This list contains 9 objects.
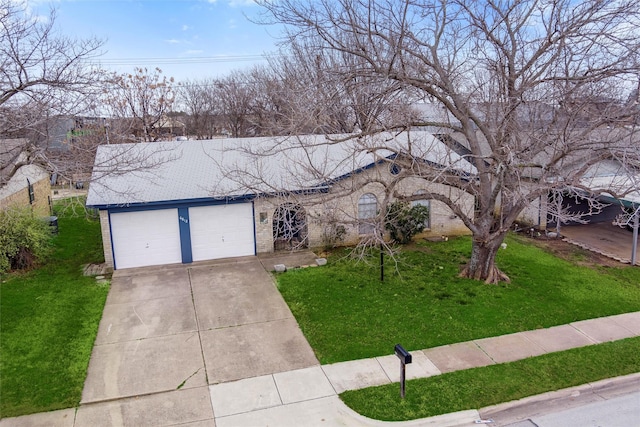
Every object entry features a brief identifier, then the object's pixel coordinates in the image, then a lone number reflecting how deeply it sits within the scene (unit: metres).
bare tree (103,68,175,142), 35.34
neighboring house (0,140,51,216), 16.82
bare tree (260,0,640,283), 11.40
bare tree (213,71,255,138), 42.69
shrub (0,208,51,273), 15.26
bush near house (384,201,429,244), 18.06
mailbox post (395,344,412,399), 8.02
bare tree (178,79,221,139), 47.28
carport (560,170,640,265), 16.33
